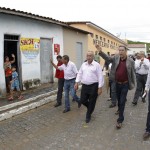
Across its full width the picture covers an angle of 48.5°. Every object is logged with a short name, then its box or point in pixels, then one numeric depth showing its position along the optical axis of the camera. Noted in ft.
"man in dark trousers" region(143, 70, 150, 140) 11.20
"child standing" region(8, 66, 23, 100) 18.92
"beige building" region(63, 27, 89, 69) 31.78
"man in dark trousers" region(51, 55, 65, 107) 17.40
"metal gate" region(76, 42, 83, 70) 35.93
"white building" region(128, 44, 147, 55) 130.88
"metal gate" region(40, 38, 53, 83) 26.29
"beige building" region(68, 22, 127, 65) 43.48
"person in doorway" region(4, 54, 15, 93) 19.59
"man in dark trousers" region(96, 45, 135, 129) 12.77
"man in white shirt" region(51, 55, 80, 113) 16.07
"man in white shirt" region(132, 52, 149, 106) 17.50
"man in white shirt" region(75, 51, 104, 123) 13.54
